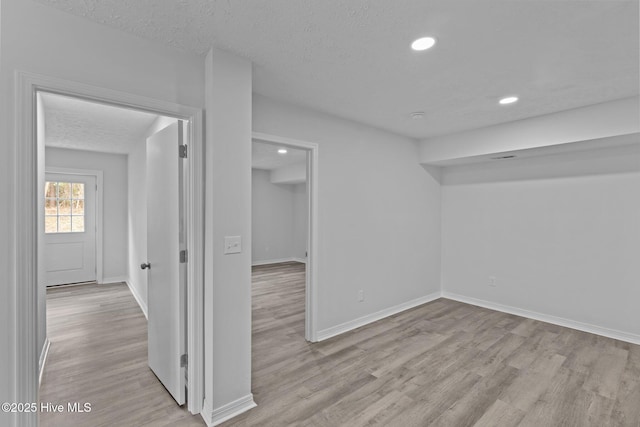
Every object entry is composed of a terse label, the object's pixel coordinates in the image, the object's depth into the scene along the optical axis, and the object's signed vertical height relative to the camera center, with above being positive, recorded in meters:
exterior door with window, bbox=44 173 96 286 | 5.11 -0.28
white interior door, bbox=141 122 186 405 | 2.09 -0.38
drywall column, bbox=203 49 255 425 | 1.94 -0.13
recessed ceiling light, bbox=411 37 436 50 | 1.80 +1.08
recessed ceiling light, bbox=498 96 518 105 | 2.71 +1.07
